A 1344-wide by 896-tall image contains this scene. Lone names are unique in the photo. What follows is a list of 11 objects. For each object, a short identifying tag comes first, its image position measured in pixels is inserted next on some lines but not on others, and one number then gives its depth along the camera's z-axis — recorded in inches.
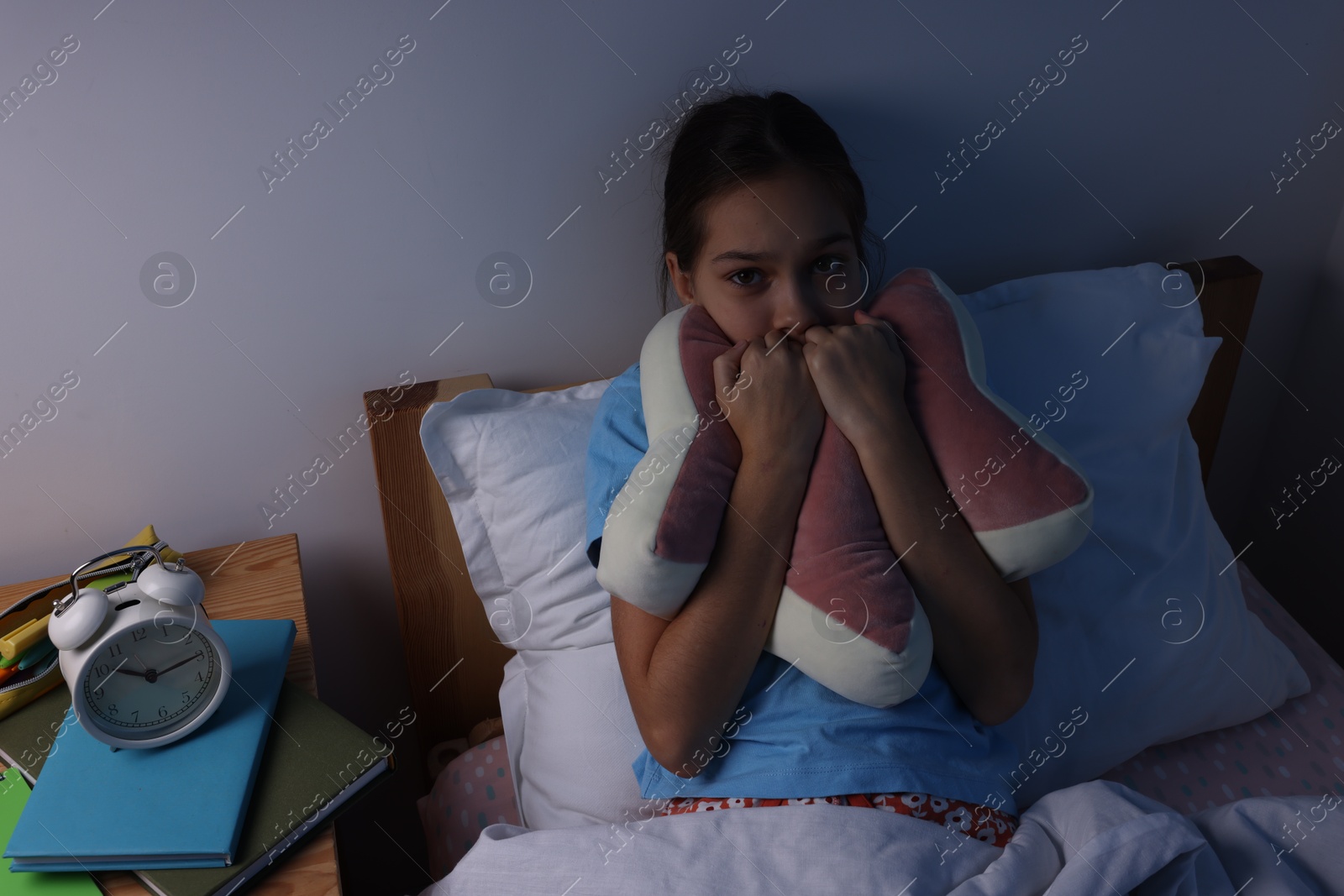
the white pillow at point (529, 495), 39.1
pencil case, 32.0
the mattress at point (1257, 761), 38.9
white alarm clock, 29.0
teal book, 26.7
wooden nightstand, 36.3
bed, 28.6
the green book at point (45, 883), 27.2
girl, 31.0
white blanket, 28.4
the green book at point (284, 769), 27.0
